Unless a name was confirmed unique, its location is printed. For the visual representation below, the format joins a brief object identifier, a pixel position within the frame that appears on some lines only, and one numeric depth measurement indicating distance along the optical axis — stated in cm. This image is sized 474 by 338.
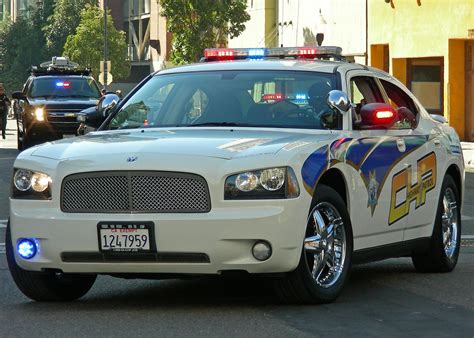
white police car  891
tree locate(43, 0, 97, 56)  10175
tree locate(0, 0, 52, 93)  10481
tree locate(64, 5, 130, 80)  9212
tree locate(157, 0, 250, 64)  5900
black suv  3569
